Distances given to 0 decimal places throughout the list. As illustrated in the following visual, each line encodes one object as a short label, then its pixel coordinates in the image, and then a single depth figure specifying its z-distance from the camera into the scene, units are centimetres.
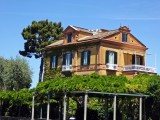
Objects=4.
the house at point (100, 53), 4722
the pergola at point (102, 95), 2844
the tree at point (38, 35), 6944
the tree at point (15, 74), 5816
